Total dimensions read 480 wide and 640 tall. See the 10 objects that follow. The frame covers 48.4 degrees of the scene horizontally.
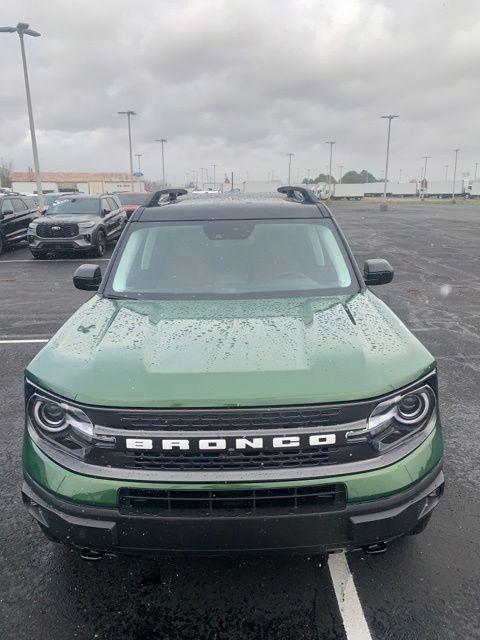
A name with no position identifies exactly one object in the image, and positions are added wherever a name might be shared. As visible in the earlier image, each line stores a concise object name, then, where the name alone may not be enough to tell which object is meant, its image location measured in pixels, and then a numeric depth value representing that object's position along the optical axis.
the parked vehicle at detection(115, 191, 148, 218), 24.13
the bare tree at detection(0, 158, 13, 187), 90.94
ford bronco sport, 2.16
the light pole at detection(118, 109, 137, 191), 47.59
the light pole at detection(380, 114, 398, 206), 51.47
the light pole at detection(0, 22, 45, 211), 23.08
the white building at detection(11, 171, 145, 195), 88.87
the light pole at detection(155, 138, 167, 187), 68.75
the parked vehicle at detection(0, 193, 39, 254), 16.62
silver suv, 15.02
